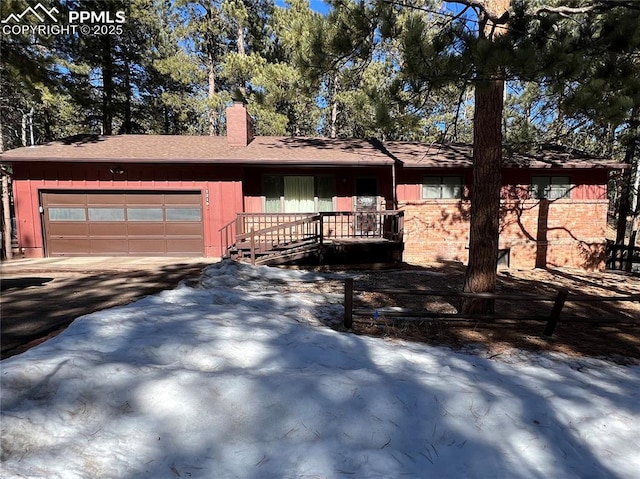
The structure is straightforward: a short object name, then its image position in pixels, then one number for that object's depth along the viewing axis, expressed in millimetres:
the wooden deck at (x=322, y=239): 9141
